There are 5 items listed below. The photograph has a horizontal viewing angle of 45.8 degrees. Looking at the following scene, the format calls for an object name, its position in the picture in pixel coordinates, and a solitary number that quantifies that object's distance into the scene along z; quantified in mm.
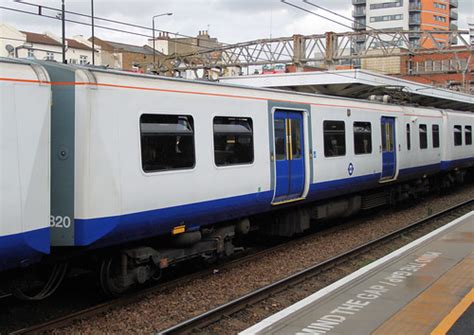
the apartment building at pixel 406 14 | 104375
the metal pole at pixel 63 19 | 15433
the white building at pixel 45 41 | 42562
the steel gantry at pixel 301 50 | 27844
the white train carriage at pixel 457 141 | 18766
